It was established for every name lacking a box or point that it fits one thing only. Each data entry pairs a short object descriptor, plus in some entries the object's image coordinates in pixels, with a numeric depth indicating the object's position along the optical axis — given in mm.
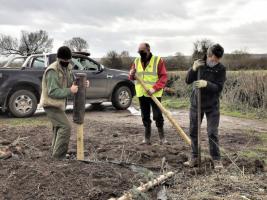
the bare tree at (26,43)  55500
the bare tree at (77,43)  48062
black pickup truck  11492
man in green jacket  5609
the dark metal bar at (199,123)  5953
